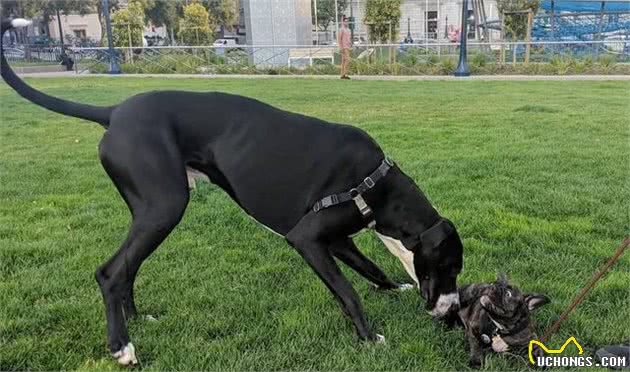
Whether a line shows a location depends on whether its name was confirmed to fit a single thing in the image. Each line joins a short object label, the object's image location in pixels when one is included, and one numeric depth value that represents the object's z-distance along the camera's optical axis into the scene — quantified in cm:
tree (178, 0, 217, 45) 3372
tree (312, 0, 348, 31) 3622
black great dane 295
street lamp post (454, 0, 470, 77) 1844
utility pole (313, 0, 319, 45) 3164
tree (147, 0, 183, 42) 4141
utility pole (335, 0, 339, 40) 3287
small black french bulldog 286
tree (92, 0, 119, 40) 3181
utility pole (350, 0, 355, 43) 3176
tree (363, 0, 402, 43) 2500
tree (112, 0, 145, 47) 2758
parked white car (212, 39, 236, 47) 3731
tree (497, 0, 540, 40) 2458
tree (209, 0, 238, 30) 4506
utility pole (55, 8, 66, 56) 2710
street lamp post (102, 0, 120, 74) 2161
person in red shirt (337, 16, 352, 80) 1919
